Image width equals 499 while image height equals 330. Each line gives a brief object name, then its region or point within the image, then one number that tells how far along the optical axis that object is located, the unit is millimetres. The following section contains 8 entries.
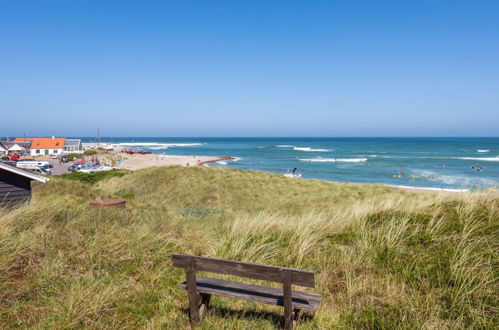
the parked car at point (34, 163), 46400
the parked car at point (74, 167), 50541
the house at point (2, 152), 66188
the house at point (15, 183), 12688
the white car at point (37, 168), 42291
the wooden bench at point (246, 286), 3555
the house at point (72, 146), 92250
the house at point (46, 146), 80462
